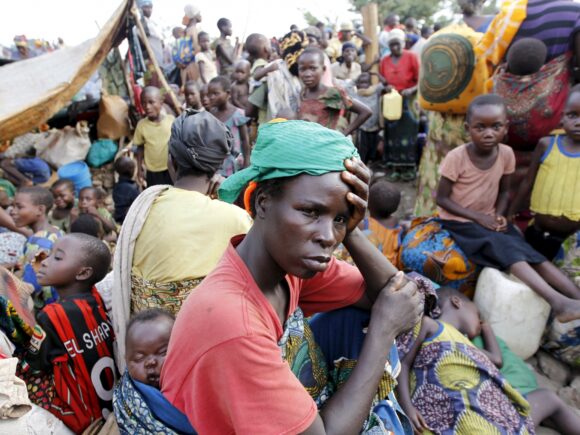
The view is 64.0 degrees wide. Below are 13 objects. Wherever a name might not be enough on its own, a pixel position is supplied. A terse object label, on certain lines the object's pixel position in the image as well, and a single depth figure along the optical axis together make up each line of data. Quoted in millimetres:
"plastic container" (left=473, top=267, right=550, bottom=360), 2838
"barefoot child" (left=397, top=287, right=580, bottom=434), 2059
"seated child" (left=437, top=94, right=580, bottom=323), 2893
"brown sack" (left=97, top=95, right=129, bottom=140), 6164
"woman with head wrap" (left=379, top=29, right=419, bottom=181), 6488
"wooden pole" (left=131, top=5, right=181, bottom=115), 6055
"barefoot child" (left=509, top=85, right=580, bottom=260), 2910
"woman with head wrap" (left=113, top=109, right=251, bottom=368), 1986
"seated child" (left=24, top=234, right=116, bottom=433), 2014
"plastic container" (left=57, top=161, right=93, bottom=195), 5543
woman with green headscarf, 1011
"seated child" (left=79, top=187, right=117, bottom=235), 4309
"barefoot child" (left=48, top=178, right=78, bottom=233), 4230
